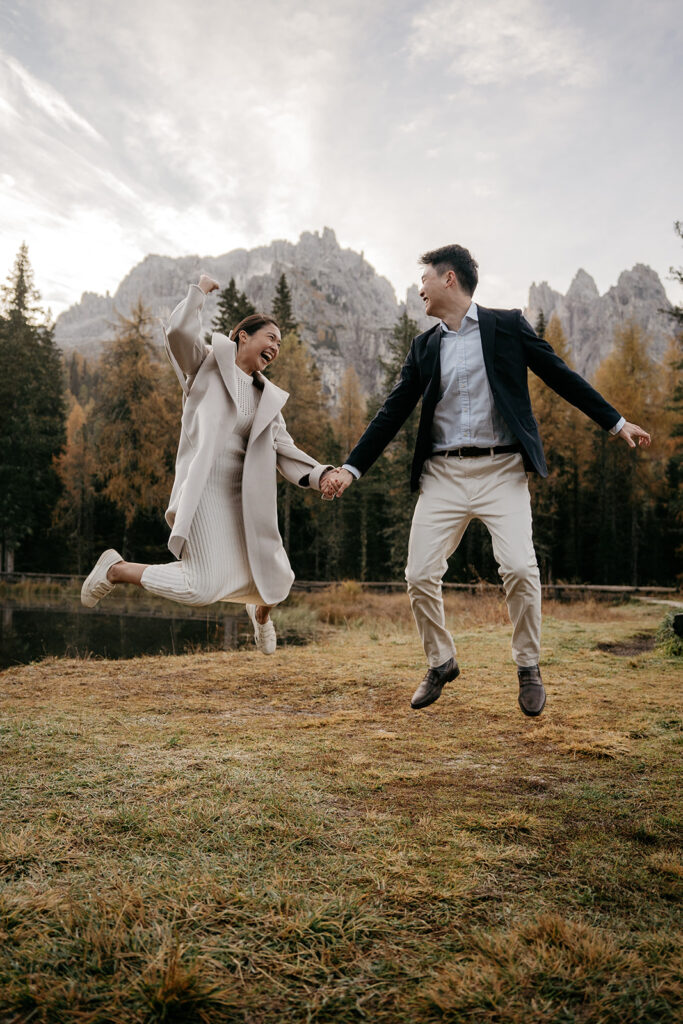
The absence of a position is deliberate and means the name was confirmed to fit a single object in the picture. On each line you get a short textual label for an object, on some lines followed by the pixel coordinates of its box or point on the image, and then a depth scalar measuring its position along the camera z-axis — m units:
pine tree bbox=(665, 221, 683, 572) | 22.88
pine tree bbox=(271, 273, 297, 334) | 34.19
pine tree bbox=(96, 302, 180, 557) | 28.11
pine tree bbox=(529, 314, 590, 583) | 28.64
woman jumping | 3.98
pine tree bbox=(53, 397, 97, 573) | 32.84
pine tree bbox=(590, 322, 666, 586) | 28.62
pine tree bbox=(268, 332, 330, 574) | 26.80
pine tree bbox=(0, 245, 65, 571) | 29.61
